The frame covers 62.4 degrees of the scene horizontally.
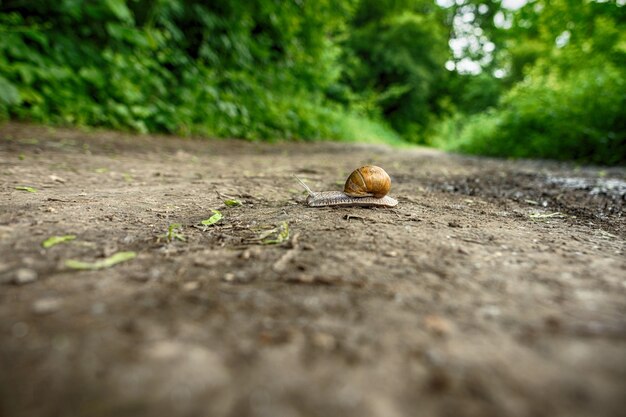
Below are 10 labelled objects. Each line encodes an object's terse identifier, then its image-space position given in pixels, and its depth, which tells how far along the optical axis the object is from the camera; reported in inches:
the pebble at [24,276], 10.2
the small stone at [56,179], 18.0
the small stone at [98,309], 8.9
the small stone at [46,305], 8.8
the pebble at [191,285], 10.4
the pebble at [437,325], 8.6
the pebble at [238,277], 10.8
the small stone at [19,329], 7.9
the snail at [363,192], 16.4
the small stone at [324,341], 8.0
